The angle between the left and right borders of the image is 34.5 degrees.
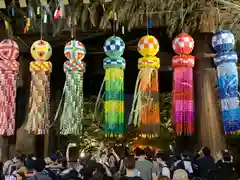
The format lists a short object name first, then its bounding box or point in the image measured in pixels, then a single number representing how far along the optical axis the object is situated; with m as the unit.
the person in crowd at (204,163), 4.71
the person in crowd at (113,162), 5.22
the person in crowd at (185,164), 4.63
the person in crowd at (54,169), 4.46
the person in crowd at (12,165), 5.05
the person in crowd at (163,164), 4.56
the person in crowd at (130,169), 4.04
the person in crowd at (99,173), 3.79
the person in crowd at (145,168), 4.91
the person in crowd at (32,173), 4.20
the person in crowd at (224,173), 4.04
